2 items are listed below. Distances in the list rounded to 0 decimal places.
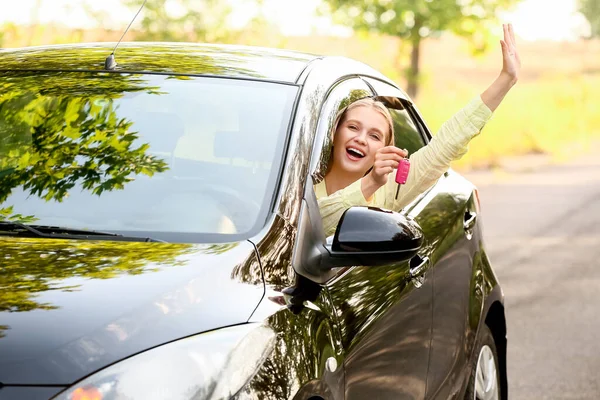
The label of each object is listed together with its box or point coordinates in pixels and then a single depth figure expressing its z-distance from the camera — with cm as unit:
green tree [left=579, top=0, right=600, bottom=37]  10331
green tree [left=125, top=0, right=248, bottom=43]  2403
